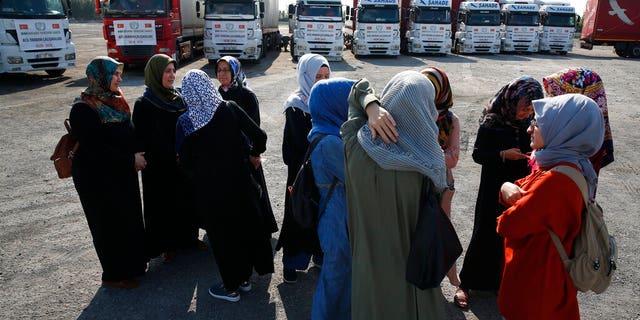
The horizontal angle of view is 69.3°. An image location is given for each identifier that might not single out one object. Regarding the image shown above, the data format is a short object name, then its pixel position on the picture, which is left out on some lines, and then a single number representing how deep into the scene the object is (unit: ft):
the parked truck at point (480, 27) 69.56
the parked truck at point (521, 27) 72.18
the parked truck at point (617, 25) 72.69
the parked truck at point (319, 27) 57.41
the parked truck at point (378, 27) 61.87
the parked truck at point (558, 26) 73.51
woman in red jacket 6.44
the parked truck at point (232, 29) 51.49
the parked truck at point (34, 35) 37.93
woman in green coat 6.12
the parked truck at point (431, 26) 66.03
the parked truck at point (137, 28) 45.09
